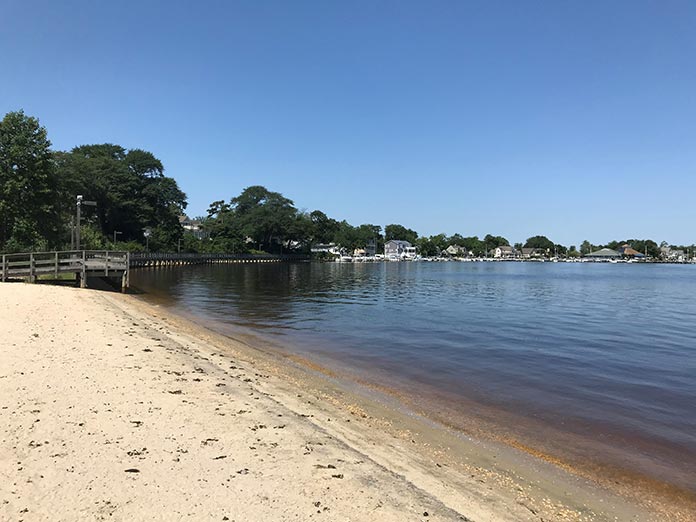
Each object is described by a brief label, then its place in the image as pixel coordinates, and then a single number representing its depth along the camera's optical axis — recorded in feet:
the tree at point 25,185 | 121.19
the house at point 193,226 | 492.86
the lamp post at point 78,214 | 105.15
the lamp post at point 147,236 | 281.91
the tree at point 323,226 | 547.53
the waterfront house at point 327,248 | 564.30
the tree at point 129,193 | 261.03
